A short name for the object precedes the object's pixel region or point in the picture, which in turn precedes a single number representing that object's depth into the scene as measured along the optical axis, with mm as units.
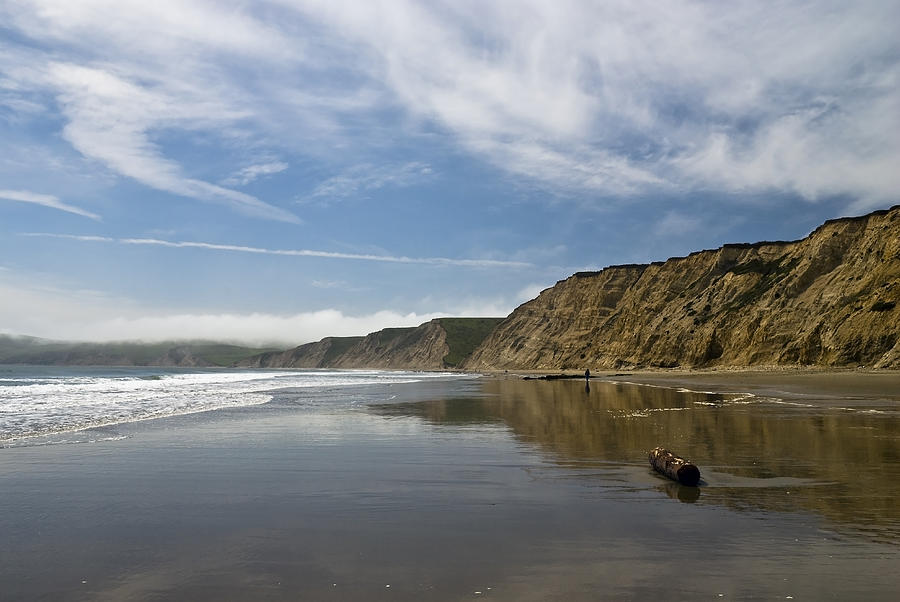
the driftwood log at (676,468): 10453
